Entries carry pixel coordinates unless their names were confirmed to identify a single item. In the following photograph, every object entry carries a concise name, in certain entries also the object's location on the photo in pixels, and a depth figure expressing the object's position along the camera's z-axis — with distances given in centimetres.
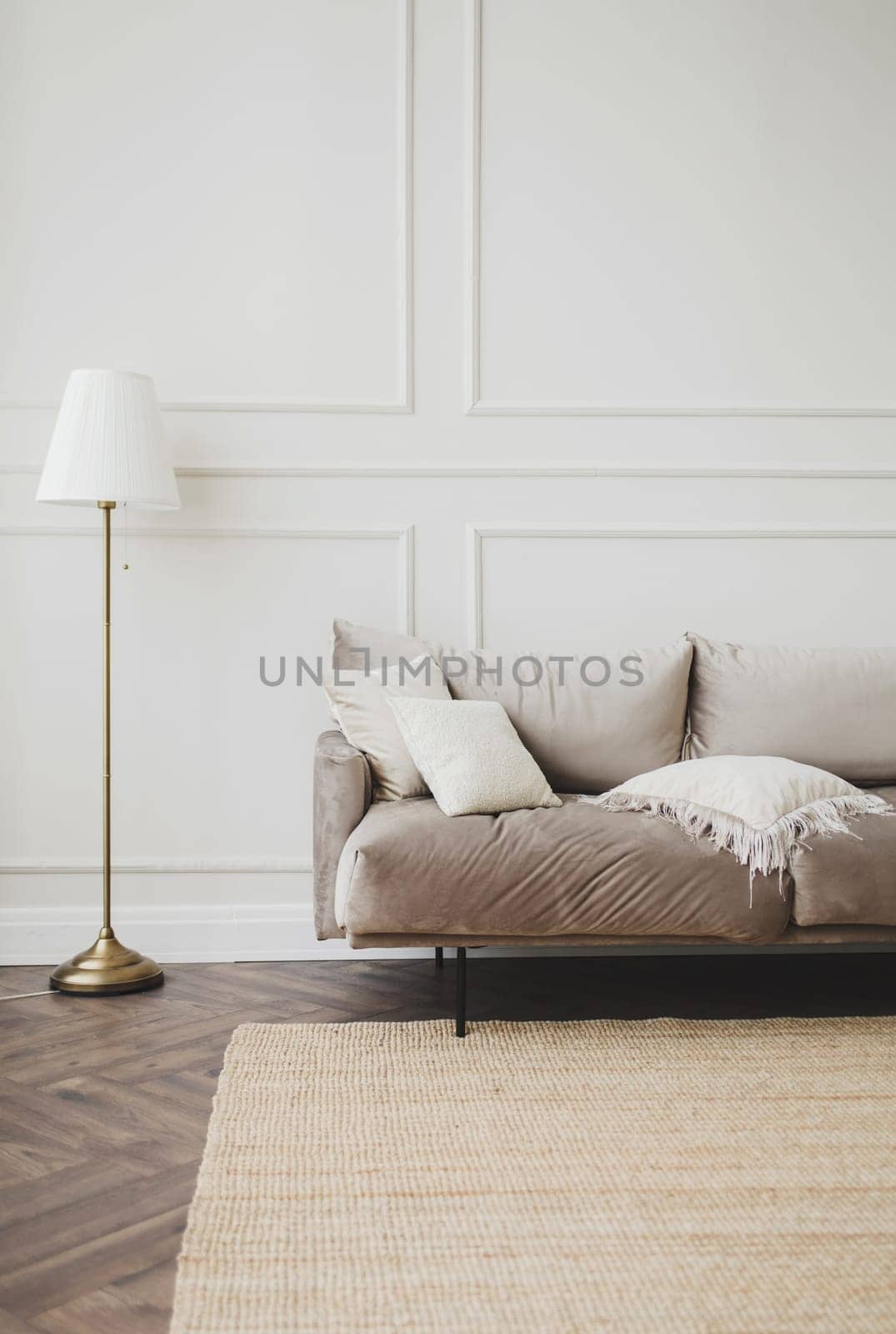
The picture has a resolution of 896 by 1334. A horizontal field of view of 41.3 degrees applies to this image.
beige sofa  242
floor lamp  290
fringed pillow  249
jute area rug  152
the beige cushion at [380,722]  284
